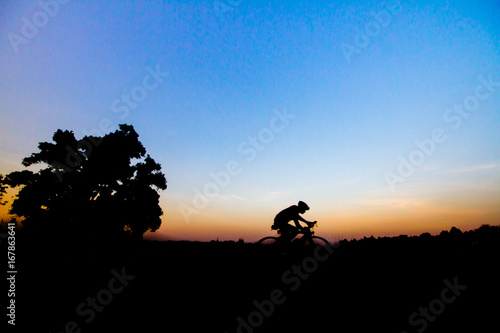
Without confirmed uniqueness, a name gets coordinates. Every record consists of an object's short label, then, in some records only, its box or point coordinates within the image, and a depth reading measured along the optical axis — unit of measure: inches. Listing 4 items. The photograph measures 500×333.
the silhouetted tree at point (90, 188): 709.9
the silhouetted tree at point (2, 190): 1206.9
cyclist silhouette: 303.7
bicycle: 298.1
